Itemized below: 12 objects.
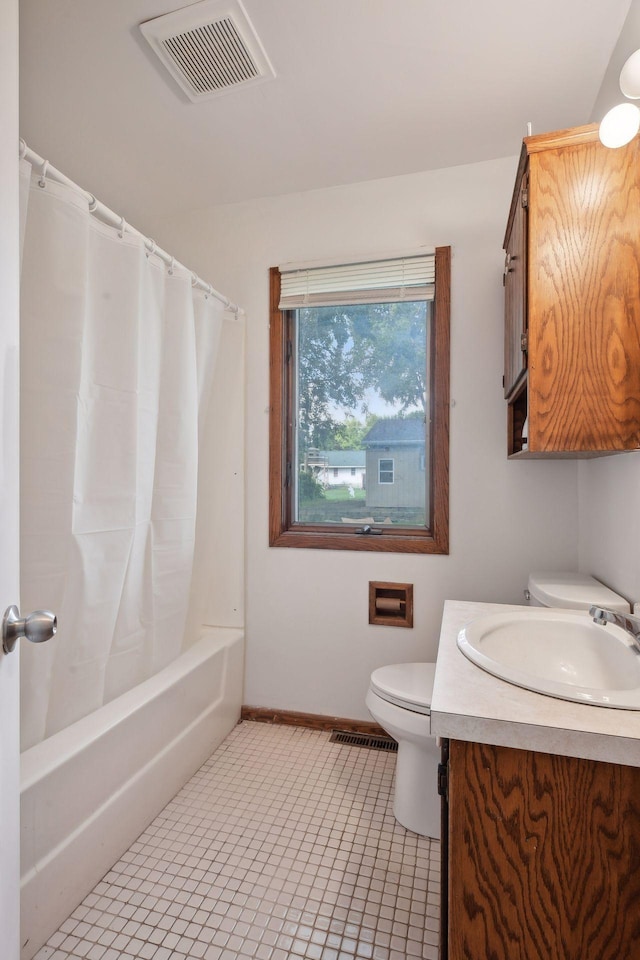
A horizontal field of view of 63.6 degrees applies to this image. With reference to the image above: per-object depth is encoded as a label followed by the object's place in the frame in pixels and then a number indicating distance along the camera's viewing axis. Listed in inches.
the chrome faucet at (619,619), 40.5
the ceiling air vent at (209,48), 54.6
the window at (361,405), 86.3
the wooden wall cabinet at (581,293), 48.4
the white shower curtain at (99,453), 51.8
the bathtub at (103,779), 48.3
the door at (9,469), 32.0
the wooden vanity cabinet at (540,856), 30.8
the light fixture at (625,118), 42.8
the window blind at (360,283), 85.8
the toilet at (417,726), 62.6
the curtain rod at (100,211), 48.6
